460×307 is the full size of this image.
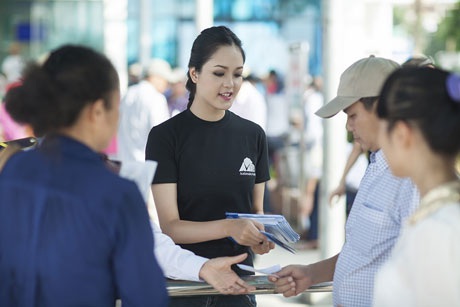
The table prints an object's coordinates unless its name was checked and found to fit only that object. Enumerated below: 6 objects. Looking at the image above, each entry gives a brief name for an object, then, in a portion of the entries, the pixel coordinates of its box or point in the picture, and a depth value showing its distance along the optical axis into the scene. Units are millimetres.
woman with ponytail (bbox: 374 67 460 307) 2336
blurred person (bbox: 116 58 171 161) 10789
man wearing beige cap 3119
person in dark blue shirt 2562
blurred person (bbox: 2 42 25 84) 17662
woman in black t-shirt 3939
